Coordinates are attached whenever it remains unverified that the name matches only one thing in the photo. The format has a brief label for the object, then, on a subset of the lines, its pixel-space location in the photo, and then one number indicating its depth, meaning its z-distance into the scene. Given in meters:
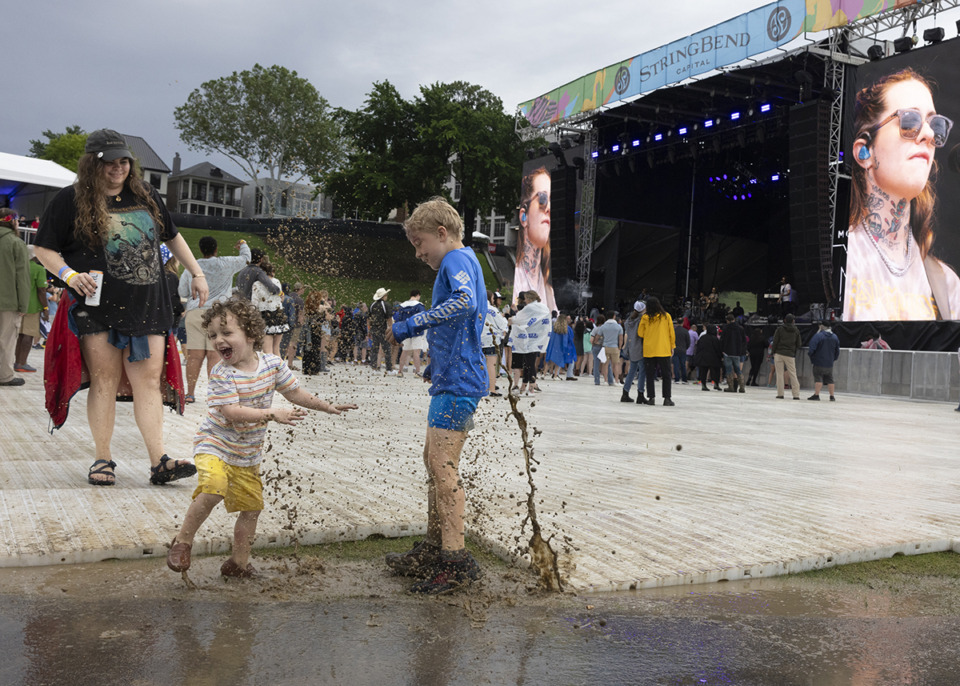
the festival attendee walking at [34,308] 11.58
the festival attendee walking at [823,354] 17.09
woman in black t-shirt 4.54
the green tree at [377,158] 49.06
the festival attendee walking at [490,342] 11.81
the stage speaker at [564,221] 32.03
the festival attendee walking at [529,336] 14.05
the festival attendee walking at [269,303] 10.24
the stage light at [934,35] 18.36
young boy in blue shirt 3.25
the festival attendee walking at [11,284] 9.99
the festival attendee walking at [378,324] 16.84
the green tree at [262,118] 52.72
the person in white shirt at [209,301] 9.00
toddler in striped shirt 3.12
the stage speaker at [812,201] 21.20
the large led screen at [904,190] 18.12
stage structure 20.98
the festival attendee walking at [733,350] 19.76
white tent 22.15
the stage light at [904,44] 19.00
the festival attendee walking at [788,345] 17.42
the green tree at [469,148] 48.72
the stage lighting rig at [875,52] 19.81
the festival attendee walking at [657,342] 13.73
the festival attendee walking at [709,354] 20.39
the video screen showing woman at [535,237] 32.91
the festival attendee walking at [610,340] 18.69
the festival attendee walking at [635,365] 13.98
